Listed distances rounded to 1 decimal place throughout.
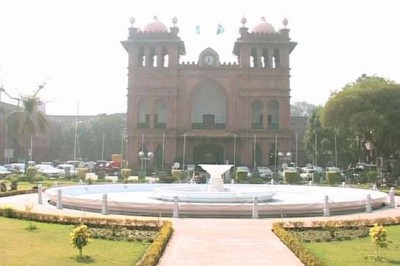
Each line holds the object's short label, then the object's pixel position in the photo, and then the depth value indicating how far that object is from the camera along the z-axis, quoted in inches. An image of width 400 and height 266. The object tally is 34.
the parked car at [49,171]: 1757.6
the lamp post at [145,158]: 2020.4
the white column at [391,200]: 815.9
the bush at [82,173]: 1480.1
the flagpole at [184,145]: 2136.8
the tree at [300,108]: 4424.5
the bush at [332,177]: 1412.4
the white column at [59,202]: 747.4
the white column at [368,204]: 729.0
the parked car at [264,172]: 1721.2
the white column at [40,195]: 833.5
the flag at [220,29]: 2074.3
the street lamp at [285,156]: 2080.5
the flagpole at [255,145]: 2149.5
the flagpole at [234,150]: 2167.8
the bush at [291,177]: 1433.3
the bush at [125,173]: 1539.1
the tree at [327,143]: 2273.6
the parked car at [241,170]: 1529.3
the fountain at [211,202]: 658.4
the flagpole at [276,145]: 2160.4
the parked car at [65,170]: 1751.2
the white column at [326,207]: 679.8
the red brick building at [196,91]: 2161.7
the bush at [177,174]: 1496.8
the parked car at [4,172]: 1654.8
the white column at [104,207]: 674.2
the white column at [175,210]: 647.8
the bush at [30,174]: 1497.3
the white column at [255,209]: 647.1
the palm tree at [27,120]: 1702.8
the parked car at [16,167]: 1938.7
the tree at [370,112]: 1546.5
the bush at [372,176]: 1503.7
